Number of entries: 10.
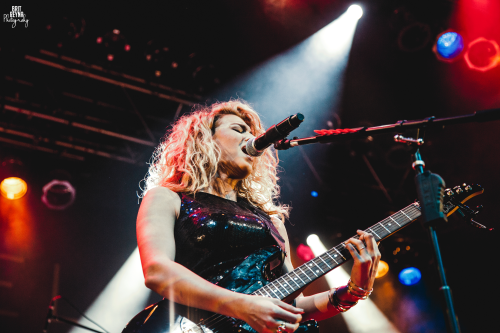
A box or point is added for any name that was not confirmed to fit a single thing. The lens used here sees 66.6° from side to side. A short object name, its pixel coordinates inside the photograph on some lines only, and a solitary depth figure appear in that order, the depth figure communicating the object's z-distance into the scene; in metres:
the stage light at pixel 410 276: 7.79
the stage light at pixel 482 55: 6.05
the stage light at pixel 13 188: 6.62
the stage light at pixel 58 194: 6.90
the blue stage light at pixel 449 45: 6.04
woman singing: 1.82
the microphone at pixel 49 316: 4.36
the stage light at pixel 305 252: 7.98
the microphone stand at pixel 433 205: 1.36
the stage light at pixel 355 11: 6.43
